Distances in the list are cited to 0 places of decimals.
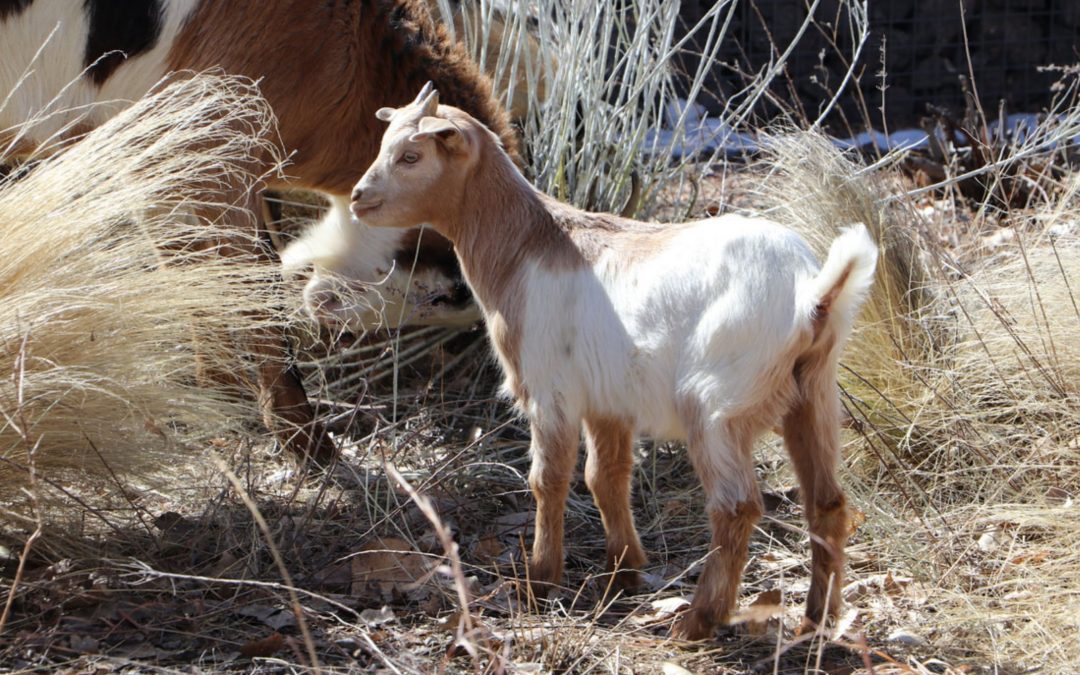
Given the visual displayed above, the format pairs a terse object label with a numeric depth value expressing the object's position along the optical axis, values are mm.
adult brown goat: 8461
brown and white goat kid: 5586
